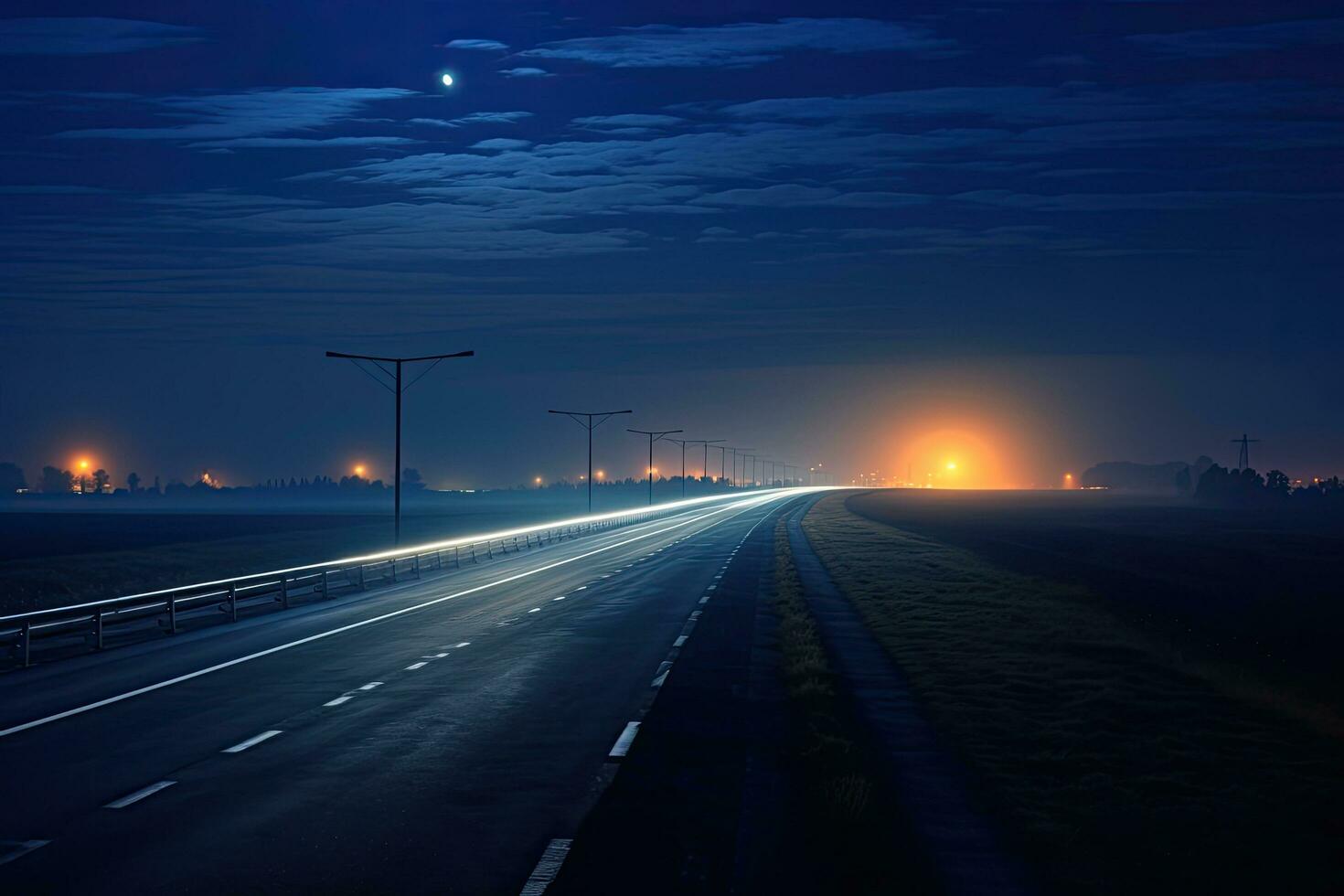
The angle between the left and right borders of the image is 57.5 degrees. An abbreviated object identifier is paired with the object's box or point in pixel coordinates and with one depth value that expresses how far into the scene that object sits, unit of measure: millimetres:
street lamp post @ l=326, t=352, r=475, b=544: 53781
